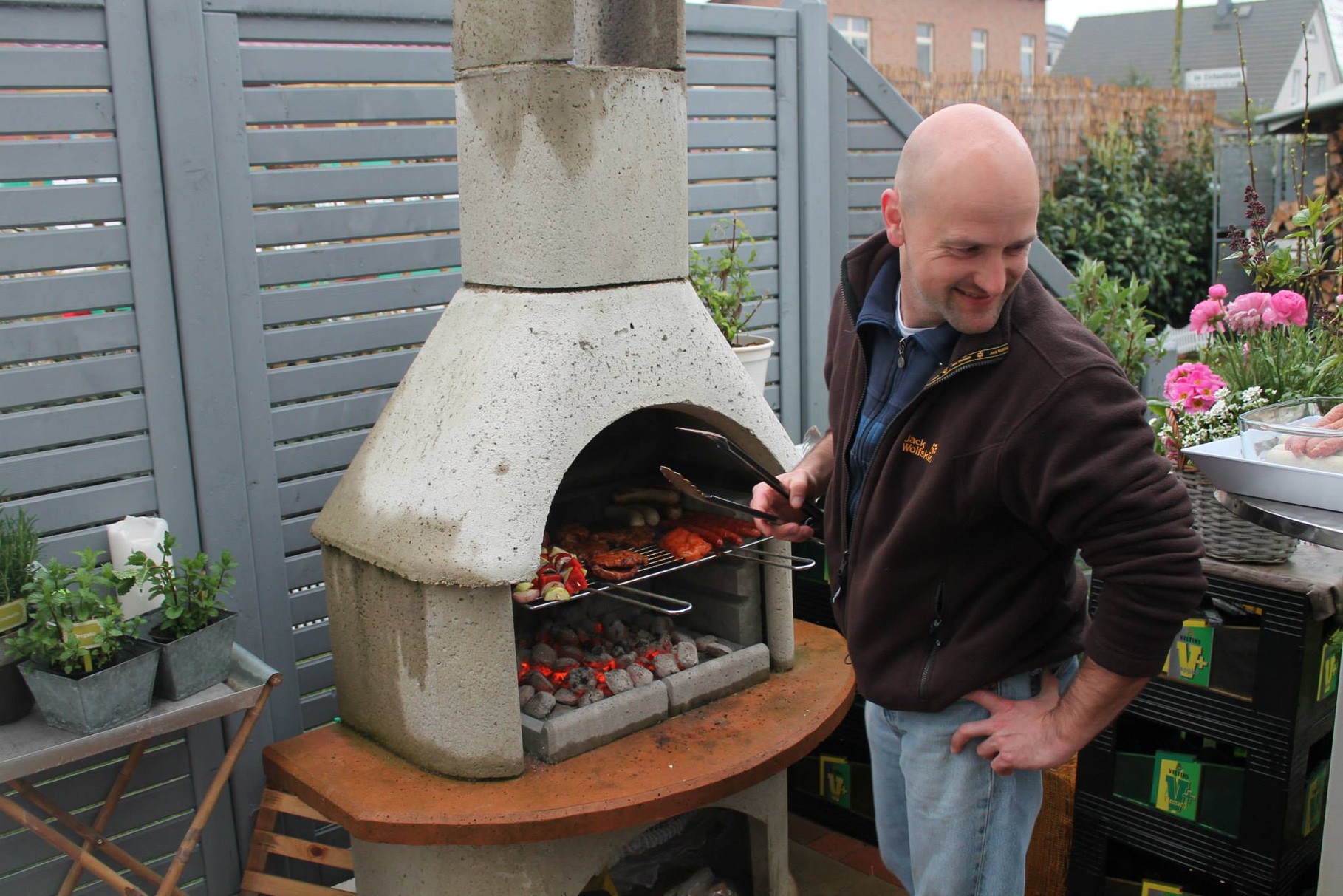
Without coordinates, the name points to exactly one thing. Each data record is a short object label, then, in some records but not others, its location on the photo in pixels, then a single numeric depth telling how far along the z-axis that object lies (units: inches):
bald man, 68.2
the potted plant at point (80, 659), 101.0
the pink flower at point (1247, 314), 122.3
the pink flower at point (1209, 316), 128.3
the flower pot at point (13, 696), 105.1
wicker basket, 112.1
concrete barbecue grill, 107.1
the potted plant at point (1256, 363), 112.8
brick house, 932.0
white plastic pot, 159.2
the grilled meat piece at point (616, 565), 120.4
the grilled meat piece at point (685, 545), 126.1
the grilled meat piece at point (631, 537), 132.7
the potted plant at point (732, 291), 160.9
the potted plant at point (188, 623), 108.8
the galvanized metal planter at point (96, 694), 100.7
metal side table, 100.3
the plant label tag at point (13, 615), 103.1
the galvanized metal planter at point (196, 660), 108.4
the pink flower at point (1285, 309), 120.1
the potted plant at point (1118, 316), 185.5
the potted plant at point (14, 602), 103.8
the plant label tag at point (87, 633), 101.9
